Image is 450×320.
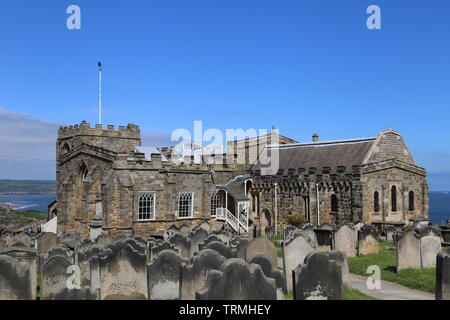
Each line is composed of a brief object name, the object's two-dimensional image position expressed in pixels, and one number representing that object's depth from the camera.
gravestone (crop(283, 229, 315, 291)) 15.50
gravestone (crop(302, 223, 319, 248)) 24.29
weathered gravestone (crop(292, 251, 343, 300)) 10.85
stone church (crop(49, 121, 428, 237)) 34.53
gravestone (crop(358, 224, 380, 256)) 22.81
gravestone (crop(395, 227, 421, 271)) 17.92
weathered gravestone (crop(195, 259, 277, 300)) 9.41
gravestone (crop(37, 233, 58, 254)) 22.70
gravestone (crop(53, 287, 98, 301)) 8.98
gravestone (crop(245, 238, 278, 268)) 16.36
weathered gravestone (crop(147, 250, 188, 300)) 13.14
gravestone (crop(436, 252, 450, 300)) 11.36
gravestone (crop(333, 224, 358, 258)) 22.53
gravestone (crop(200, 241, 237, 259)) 14.73
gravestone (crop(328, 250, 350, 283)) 14.91
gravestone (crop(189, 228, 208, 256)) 20.92
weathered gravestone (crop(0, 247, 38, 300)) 13.26
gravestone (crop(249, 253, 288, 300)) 11.45
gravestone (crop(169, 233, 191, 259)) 20.05
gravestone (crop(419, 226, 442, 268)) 18.50
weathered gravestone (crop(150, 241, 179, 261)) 17.23
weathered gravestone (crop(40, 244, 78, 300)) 13.70
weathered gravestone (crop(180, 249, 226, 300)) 11.65
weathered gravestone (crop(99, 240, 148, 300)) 13.63
